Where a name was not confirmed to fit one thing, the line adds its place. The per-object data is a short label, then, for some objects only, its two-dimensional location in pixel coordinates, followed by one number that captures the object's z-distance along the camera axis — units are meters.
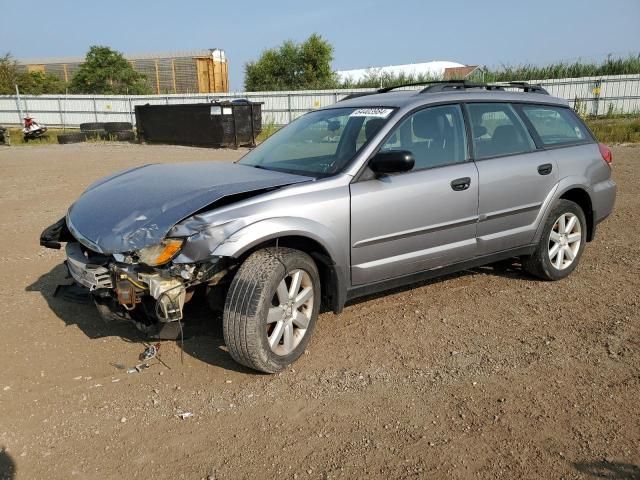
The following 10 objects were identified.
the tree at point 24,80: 37.22
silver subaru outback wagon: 3.20
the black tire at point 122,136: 22.67
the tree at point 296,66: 43.69
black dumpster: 18.66
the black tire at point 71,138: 21.27
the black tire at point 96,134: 22.89
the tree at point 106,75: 38.75
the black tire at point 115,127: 22.88
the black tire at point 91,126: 23.38
